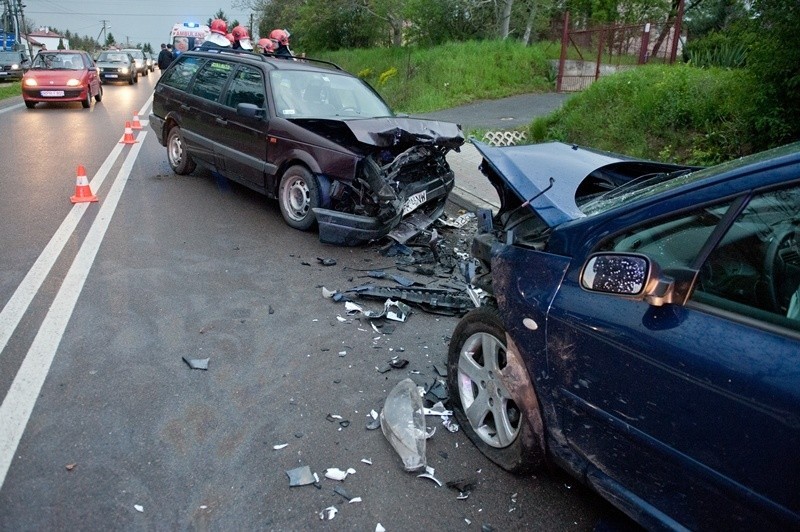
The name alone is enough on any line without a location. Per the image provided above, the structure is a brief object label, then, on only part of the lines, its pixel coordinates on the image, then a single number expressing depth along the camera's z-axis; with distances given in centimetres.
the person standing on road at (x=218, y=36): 1336
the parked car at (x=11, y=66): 2941
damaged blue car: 198
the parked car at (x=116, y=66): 3058
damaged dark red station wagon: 632
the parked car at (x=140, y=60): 3858
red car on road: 1798
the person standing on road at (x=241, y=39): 1430
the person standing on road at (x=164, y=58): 2044
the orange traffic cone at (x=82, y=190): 779
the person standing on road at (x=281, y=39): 1420
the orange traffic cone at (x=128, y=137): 1249
